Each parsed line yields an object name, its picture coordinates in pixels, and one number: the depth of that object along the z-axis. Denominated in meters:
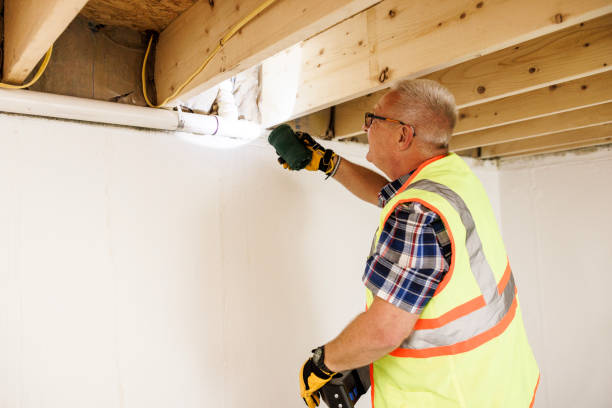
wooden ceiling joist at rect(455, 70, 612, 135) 2.06
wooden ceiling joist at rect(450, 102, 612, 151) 2.40
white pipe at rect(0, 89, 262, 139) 1.52
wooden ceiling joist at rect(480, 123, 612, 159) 2.85
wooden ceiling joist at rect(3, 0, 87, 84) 1.09
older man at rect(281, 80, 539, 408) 1.20
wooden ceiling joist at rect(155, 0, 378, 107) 1.19
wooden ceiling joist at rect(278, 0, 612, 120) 1.26
